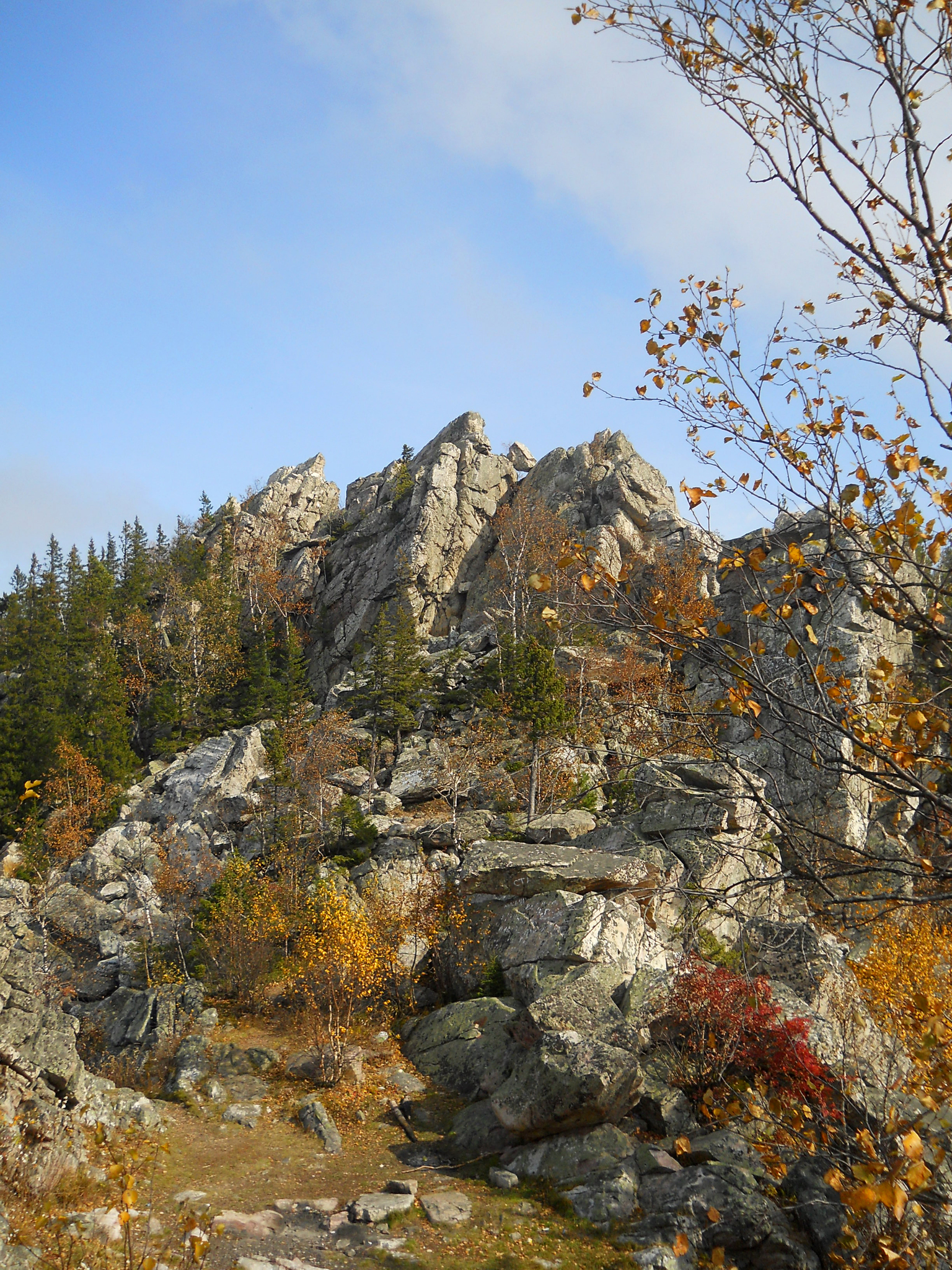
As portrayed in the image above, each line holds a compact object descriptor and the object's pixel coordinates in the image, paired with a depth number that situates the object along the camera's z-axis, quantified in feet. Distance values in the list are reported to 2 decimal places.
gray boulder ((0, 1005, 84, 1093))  32.99
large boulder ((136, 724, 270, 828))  118.73
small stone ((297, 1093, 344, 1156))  39.17
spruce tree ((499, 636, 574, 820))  93.30
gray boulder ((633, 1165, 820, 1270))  26.91
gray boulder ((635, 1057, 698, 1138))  36.78
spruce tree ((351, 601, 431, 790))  130.52
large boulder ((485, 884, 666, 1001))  50.03
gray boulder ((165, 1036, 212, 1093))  45.60
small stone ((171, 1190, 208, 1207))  31.05
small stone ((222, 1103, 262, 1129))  41.86
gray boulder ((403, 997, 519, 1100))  45.68
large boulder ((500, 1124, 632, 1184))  33.81
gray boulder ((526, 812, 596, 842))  83.56
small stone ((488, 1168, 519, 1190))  34.19
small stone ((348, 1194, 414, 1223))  30.71
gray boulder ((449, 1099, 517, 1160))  38.11
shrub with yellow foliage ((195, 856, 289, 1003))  62.95
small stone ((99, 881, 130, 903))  99.45
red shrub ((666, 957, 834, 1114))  35.22
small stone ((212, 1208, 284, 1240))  29.19
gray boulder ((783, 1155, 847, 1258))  26.76
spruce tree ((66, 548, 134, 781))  142.10
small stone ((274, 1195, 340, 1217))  31.71
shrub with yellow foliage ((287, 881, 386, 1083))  48.26
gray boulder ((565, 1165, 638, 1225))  30.55
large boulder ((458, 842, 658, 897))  57.98
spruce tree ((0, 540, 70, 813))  145.28
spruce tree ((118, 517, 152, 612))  204.85
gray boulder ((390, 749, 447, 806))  107.76
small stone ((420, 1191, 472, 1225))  31.17
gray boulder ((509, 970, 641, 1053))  40.14
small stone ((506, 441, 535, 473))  224.74
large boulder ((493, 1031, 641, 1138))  35.40
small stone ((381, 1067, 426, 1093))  46.45
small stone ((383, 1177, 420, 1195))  32.91
